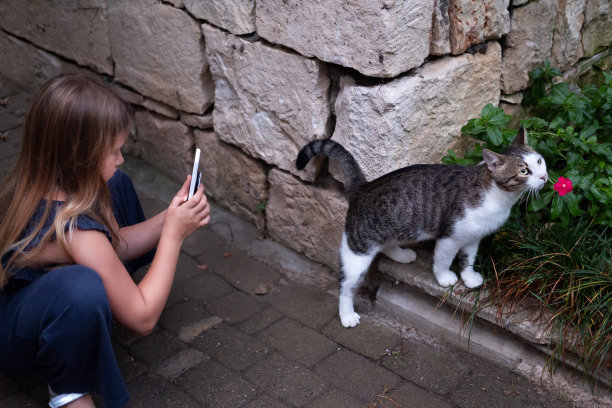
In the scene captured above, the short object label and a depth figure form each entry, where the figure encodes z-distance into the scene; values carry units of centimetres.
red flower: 245
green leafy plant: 232
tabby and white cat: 242
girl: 197
